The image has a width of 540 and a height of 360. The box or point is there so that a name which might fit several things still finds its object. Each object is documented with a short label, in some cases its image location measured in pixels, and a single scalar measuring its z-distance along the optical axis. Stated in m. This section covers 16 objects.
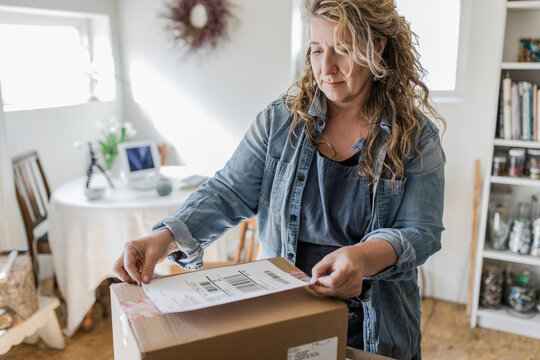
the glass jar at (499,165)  2.69
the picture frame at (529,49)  2.58
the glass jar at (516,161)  2.66
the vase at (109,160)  2.88
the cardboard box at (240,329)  0.64
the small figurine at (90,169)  2.59
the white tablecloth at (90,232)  2.46
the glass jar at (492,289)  2.82
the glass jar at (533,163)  2.63
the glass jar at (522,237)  2.70
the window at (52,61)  3.20
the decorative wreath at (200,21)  3.44
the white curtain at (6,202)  2.75
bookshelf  2.60
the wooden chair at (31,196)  2.60
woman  0.93
